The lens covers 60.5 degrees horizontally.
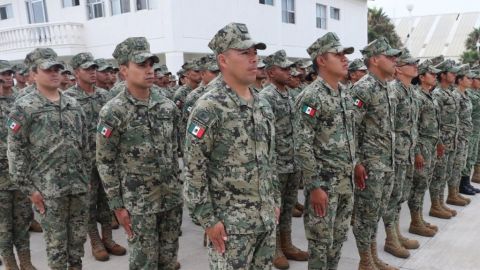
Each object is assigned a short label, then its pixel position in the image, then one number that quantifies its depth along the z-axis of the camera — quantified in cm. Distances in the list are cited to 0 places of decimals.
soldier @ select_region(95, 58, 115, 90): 504
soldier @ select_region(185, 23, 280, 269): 230
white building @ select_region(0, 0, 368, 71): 1235
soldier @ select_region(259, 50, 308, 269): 436
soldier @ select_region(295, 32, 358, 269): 324
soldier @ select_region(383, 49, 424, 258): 420
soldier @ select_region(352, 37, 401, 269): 379
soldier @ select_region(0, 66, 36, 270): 404
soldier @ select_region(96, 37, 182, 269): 295
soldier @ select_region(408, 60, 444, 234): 494
